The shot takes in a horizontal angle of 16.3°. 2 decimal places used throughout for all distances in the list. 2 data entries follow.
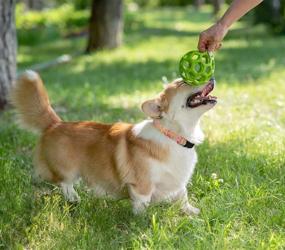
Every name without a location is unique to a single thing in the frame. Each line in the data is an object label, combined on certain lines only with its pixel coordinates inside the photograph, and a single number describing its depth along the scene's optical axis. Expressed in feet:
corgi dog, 21.92
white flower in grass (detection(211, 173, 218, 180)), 24.07
